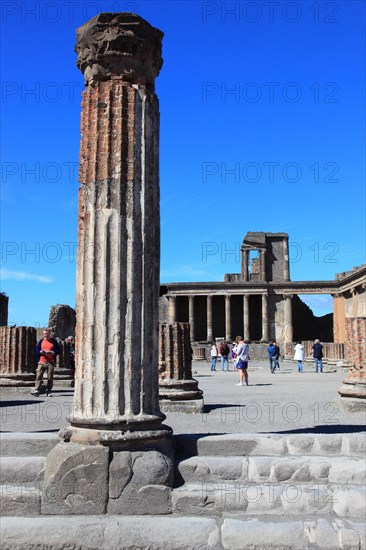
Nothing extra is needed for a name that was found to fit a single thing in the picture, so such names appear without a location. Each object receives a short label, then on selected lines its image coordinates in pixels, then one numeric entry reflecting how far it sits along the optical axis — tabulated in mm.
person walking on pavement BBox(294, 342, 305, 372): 24406
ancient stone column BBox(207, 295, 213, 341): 49456
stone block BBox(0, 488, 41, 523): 4266
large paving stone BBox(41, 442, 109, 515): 4191
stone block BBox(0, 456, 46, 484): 4469
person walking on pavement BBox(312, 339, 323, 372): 23728
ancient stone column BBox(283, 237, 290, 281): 53281
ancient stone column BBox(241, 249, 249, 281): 53031
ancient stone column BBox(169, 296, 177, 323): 50750
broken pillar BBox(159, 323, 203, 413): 9883
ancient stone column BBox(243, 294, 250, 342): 49375
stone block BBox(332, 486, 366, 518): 4172
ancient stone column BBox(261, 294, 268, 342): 49469
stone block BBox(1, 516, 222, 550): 3887
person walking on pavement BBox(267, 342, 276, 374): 23422
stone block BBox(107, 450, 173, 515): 4199
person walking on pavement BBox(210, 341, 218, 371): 27112
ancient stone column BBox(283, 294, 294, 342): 48750
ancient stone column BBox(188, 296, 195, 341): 49969
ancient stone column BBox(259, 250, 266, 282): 52969
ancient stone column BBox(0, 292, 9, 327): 32938
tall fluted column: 4250
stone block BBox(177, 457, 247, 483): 4488
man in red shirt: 12773
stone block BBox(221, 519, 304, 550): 3875
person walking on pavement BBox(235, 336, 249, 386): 15473
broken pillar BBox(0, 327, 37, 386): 13453
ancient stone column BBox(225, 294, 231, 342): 49188
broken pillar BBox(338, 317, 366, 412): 9766
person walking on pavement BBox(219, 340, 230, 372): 26219
